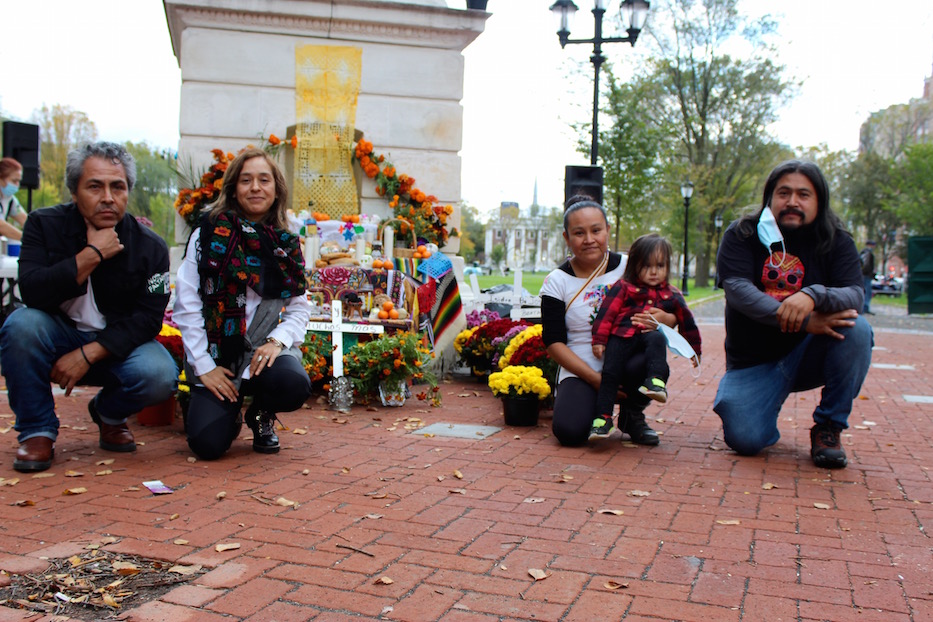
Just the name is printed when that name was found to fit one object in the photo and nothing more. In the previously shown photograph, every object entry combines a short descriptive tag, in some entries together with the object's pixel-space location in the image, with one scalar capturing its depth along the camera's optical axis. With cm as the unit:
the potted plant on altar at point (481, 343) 739
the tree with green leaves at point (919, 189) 3269
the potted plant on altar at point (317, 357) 625
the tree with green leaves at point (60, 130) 5566
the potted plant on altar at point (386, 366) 610
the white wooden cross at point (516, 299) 775
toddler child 473
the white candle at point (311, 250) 766
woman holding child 489
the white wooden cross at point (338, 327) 632
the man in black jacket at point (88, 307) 404
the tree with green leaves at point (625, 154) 2508
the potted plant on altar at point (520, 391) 554
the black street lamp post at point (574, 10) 1269
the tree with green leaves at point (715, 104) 3866
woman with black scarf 427
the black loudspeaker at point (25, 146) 1243
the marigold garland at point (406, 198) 877
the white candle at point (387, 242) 792
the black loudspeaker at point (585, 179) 1016
